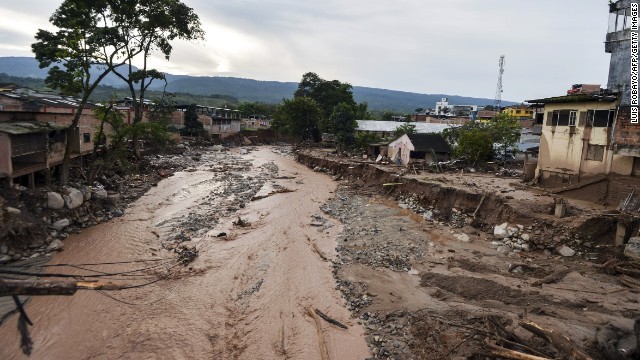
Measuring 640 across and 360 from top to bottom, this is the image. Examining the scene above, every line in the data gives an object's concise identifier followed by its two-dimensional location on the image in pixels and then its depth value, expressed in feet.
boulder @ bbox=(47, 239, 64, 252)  47.91
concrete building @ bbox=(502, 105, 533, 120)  221.09
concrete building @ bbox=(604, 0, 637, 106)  65.26
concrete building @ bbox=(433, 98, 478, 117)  344.80
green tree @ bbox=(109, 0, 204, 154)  83.51
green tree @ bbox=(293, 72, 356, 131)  212.02
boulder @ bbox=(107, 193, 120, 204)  68.49
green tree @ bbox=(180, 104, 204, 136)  178.93
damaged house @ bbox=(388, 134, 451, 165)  111.14
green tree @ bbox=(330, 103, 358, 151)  151.12
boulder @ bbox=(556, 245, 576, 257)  47.01
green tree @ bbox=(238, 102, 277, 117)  287.59
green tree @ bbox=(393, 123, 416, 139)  142.20
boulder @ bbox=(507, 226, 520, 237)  52.80
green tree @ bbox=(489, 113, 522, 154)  111.14
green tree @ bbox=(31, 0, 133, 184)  61.36
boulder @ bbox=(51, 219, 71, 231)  52.36
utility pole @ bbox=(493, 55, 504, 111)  242.50
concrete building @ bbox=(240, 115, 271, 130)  250.33
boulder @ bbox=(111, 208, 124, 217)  64.80
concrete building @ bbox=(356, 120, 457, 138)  171.63
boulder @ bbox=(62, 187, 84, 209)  56.75
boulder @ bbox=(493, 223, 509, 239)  53.47
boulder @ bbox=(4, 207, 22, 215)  46.03
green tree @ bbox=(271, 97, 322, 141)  181.27
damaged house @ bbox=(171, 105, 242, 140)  186.29
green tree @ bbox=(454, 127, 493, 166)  101.24
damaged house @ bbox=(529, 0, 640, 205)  56.03
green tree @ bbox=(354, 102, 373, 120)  206.87
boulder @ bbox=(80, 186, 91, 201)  61.46
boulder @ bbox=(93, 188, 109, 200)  66.13
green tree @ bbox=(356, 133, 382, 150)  144.36
